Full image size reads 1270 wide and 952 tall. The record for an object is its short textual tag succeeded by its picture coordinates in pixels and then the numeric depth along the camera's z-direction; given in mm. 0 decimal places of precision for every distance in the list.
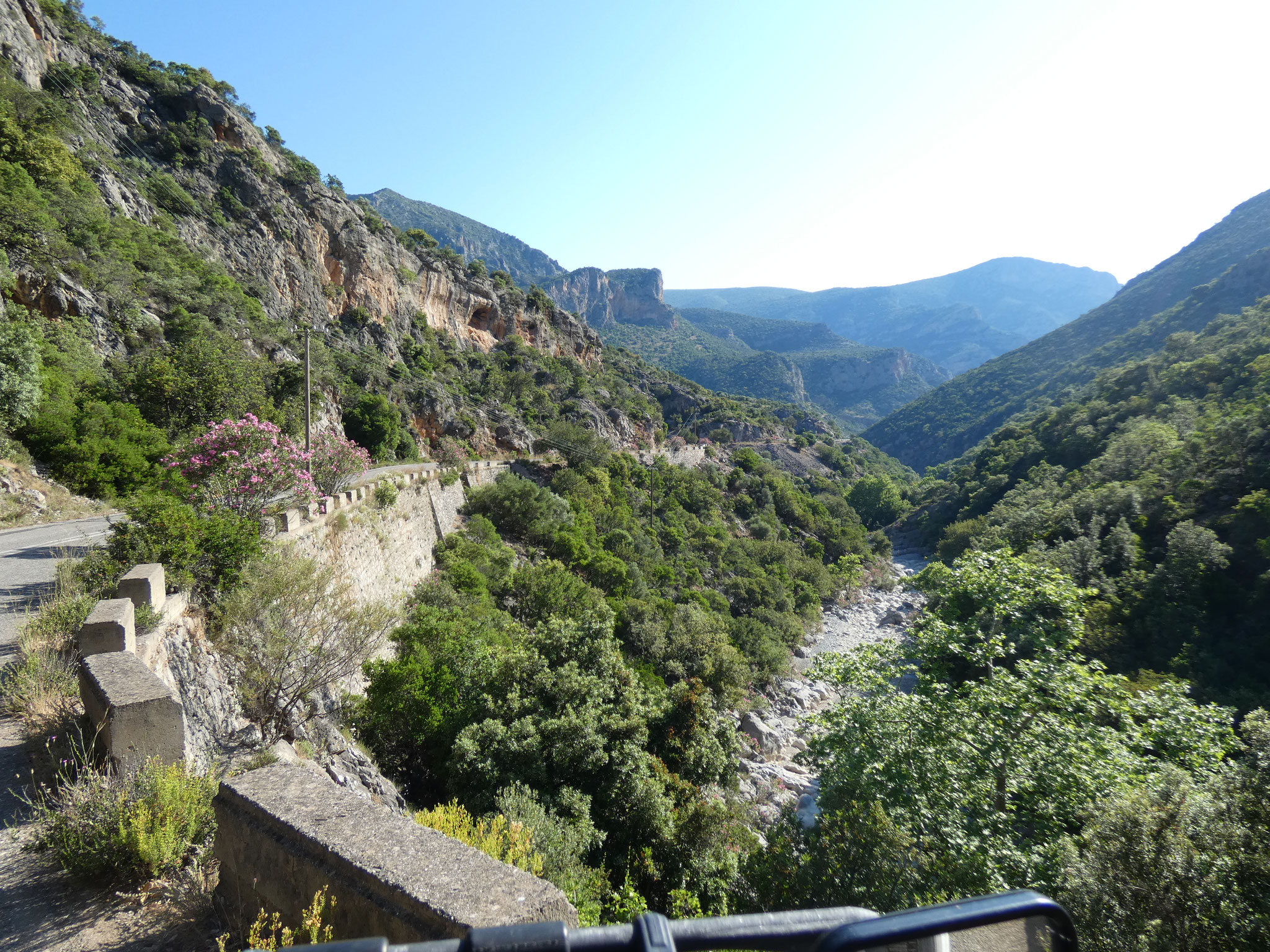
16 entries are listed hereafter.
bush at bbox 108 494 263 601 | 6438
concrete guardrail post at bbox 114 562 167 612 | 5637
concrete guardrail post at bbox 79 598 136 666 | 4789
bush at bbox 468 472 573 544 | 24531
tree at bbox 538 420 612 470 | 35625
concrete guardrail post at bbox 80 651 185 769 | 3895
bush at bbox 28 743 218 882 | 3342
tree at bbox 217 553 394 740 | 6707
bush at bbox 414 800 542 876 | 4852
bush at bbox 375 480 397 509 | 15648
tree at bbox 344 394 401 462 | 26312
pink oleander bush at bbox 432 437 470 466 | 30141
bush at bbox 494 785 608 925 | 6043
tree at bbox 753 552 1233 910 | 6062
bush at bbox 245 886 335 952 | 2627
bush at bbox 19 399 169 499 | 12195
